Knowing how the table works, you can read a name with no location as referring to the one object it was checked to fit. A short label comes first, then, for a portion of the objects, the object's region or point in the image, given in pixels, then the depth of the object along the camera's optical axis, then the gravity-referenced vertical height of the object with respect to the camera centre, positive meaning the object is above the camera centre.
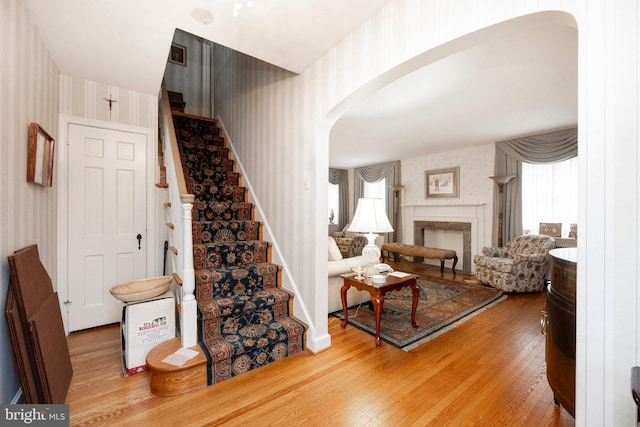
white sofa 3.20 -0.80
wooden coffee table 2.59 -0.75
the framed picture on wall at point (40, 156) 1.92 +0.43
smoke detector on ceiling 1.89 +1.39
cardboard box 2.11 -0.92
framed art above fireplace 6.02 +0.68
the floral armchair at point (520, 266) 4.16 -0.84
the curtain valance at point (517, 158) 4.54 +0.95
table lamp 2.83 -0.09
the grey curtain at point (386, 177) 7.18 +1.00
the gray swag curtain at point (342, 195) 8.76 +0.56
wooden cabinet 1.43 -0.65
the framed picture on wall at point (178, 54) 5.34 +3.12
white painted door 2.84 -0.07
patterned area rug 2.81 -1.24
